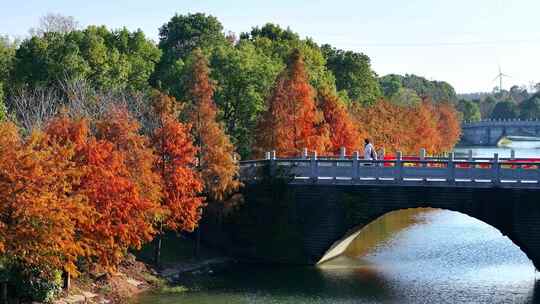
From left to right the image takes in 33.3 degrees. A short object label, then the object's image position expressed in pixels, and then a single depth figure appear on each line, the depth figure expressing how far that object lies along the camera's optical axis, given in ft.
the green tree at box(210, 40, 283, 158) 208.74
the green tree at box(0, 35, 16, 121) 217.81
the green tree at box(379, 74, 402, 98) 571.89
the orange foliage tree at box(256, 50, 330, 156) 182.80
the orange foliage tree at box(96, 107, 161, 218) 137.49
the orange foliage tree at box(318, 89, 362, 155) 218.38
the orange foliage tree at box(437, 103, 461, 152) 426.10
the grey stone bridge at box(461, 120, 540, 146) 625.45
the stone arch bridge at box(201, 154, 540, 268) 153.89
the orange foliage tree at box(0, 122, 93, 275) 111.45
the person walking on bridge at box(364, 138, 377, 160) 166.94
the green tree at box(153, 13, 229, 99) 270.67
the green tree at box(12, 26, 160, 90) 207.51
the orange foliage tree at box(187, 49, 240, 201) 157.48
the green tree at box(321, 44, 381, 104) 349.61
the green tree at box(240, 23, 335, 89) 258.57
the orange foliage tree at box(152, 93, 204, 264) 147.74
